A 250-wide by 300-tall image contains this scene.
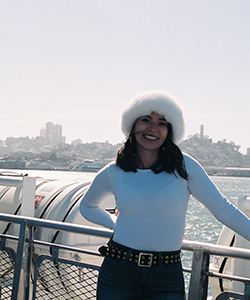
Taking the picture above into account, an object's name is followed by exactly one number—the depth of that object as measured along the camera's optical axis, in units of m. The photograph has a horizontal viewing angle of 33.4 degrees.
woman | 2.12
